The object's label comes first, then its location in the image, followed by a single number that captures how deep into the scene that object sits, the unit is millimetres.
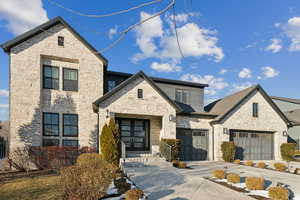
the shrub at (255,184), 7621
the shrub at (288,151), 16875
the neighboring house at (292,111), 21984
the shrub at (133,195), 5789
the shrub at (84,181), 5016
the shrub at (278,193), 6488
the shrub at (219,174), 9109
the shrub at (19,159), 12047
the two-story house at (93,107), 13031
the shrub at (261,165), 13141
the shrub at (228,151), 15375
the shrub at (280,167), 12361
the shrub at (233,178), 8281
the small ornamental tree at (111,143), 10805
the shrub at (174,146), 13297
